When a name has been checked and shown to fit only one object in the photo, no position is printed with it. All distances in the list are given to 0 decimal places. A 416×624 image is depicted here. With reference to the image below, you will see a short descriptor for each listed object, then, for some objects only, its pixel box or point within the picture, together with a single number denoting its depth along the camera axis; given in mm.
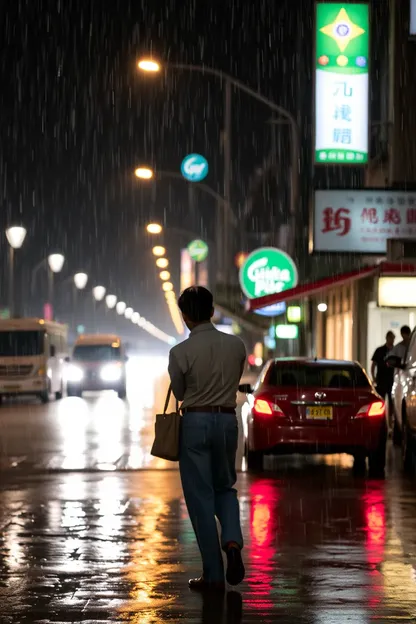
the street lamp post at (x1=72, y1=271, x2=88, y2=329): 63562
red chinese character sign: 25500
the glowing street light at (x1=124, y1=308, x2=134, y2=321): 141638
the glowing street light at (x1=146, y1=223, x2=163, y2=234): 51312
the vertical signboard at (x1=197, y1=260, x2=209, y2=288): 114612
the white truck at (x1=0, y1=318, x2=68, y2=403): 35719
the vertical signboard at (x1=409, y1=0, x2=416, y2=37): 27547
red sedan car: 14625
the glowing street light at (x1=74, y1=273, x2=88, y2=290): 63562
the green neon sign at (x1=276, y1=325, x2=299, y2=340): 34875
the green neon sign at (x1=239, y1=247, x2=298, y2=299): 32281
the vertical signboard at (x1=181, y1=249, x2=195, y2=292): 129488
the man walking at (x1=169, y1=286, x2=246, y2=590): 7625
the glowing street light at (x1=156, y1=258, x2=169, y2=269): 83906
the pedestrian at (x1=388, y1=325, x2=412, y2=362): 20922
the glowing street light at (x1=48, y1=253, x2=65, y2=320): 50956
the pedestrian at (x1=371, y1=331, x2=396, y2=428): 22141
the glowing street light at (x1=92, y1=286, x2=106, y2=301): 82500
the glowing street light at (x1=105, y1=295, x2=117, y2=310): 106625
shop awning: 24328
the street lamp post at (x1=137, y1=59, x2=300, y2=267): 26227
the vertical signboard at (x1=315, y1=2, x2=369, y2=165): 25625
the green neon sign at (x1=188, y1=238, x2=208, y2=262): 61125
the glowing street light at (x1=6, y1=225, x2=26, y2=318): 43906
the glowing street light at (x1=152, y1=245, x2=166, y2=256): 69625
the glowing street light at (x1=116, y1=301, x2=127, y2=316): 120938
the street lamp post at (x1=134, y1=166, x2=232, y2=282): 37875
